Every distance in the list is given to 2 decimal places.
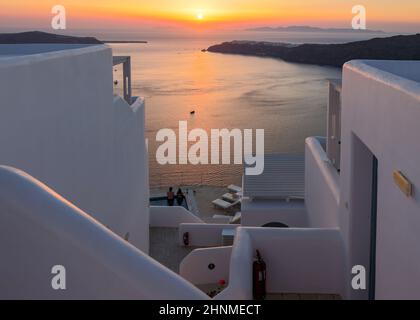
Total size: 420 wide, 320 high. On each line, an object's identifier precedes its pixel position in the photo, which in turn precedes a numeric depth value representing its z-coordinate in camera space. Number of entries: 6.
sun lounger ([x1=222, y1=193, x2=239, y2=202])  30.12
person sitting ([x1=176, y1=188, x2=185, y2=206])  25.31
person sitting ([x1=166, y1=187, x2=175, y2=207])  23.58
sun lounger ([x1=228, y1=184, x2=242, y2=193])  31.72
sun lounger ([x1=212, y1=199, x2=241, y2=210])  28.97
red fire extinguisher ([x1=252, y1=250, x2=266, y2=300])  6.80
